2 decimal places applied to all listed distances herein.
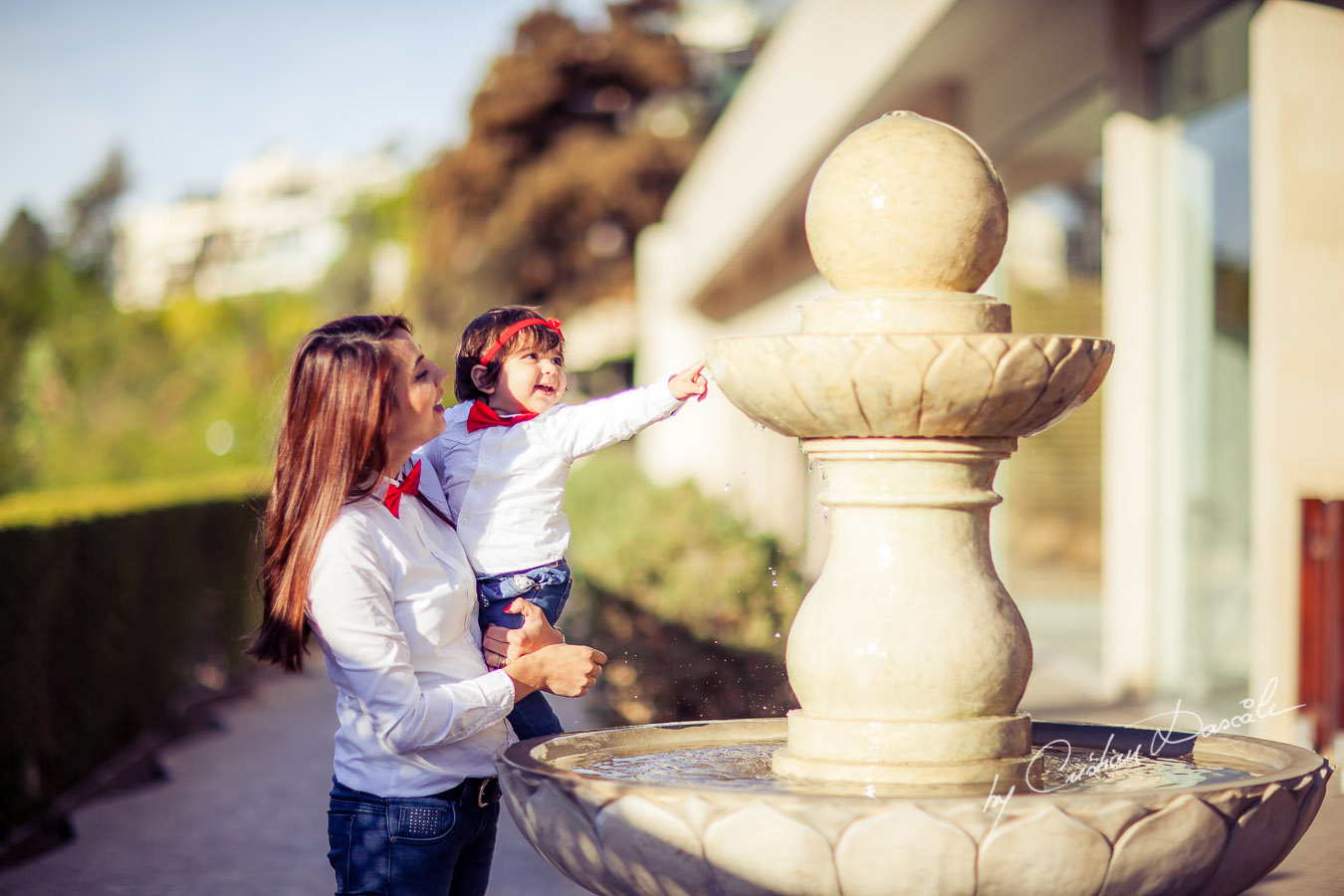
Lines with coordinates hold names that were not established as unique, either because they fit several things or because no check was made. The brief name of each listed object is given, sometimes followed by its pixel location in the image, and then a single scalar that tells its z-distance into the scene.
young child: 3.51
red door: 7.05
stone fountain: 2.56
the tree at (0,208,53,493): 20.09
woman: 2.96
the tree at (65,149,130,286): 59.03
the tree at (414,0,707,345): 40.72
